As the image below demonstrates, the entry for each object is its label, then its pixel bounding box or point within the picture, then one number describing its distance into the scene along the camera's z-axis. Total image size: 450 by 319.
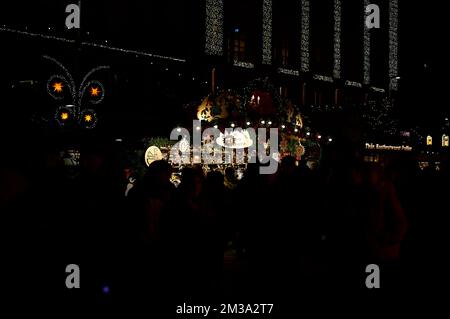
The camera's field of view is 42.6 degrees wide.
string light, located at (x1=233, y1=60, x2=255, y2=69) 25.42
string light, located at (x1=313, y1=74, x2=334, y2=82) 29.87
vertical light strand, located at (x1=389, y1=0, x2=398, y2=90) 34.16
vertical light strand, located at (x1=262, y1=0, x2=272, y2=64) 27.05
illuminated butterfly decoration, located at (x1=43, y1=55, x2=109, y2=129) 15.09
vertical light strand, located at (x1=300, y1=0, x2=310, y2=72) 29.34
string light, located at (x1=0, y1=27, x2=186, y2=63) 17.63
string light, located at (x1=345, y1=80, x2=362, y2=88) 32.03
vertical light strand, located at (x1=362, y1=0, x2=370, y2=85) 33.12
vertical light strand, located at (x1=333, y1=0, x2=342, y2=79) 31.50
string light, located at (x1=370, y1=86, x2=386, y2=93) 33.74
